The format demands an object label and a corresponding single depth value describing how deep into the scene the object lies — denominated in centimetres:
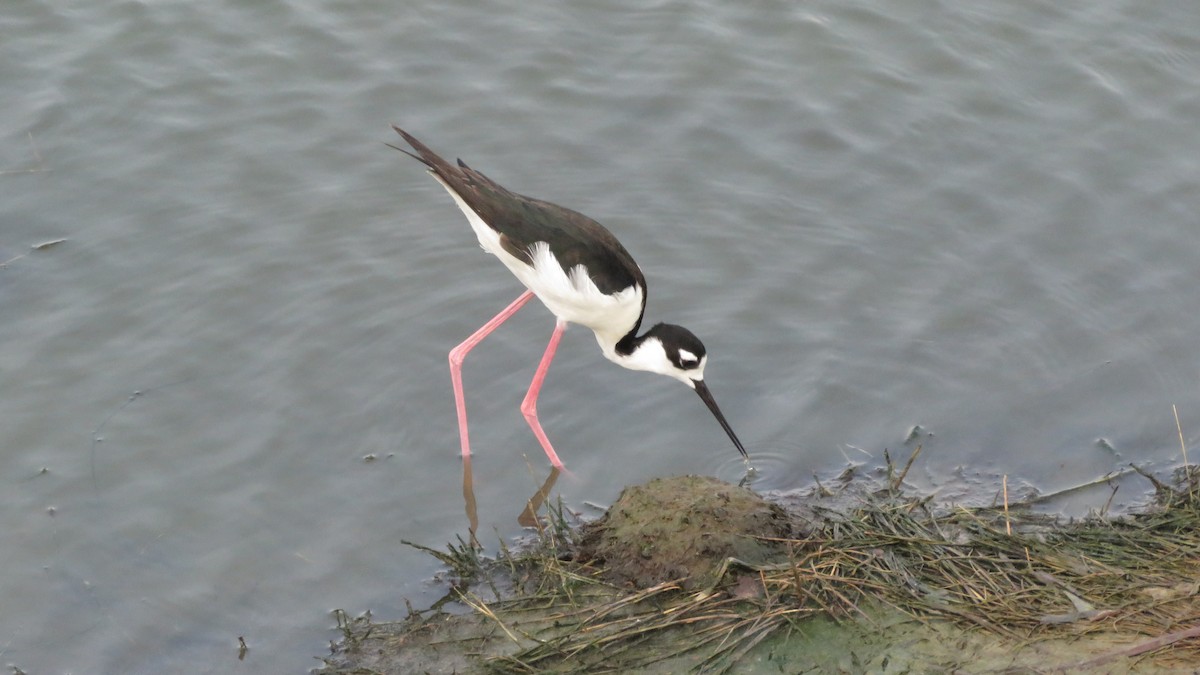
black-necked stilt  1259
